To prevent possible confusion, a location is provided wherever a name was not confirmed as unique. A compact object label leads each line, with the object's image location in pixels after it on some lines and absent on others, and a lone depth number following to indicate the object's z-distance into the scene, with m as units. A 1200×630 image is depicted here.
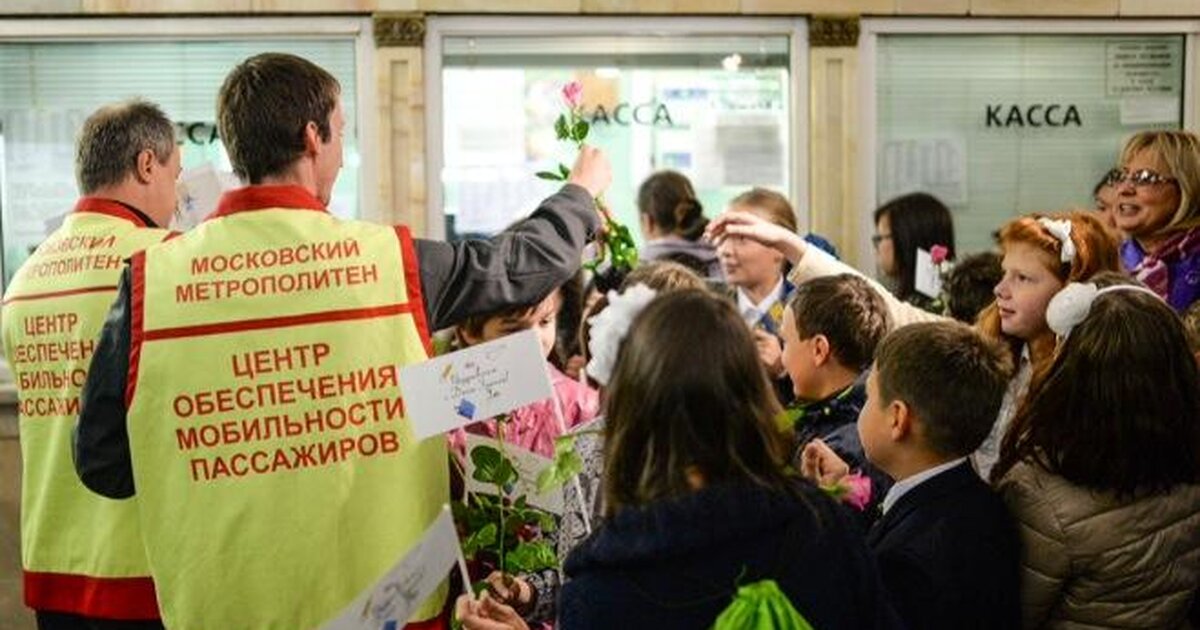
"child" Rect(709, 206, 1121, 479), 3.59
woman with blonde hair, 4.09
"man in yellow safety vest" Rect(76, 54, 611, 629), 2.49
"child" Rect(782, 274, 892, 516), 3.15
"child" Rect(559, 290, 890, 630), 1.85
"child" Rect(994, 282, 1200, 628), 2.58
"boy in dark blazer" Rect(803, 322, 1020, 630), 2.48
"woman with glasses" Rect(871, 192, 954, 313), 5.59
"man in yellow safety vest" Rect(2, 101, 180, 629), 2.95
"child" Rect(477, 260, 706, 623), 2.70
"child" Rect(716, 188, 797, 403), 4.61
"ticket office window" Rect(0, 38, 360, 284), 6.38
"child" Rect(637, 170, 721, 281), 5.91
